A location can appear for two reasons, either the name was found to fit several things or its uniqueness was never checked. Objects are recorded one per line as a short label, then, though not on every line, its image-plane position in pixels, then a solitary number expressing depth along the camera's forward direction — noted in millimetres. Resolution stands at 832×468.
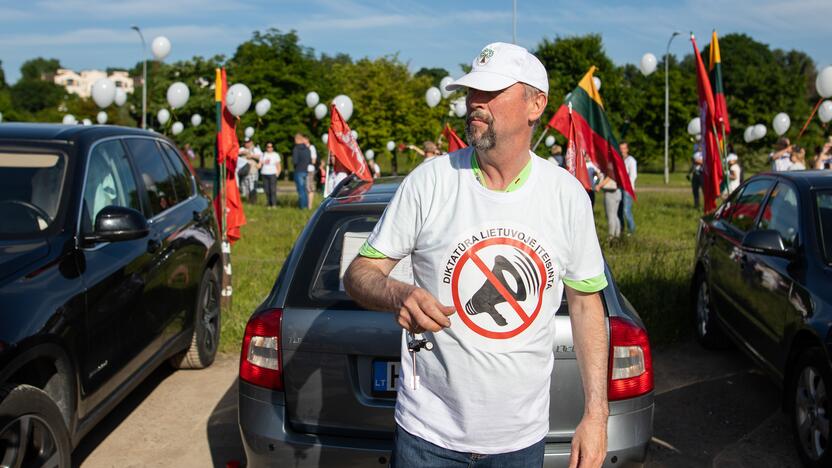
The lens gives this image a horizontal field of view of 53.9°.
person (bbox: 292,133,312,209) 19984
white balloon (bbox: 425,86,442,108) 24703
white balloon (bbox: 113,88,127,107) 28008
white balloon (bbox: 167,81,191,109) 20969
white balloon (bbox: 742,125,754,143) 26047
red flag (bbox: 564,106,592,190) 10328
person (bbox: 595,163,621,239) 12977
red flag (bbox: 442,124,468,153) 12023
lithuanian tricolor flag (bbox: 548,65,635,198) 10727
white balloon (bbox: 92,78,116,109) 23688
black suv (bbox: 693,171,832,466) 4348
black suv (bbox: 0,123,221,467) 3299
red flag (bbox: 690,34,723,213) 10484
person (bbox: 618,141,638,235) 14523
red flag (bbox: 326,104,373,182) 12258
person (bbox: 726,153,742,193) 16719
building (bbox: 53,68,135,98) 181625
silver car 3223
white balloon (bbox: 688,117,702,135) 24825
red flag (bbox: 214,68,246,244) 9109
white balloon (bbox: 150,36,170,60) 24781
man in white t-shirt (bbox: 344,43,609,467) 2146
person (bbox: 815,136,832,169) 14336
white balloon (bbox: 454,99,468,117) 18948
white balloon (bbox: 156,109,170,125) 35803
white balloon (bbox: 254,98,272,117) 24658
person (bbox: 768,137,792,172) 14789
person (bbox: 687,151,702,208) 19047
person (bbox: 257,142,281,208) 21141
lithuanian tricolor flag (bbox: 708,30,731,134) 10500
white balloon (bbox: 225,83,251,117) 13945
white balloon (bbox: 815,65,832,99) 15742
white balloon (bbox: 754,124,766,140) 25406
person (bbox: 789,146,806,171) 14393
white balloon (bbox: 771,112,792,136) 21105
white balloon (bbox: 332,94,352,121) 20047
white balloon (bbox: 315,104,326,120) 28734
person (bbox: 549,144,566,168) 19733
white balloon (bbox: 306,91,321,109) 28097
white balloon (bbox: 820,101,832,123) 17906
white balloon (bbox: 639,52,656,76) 25266
